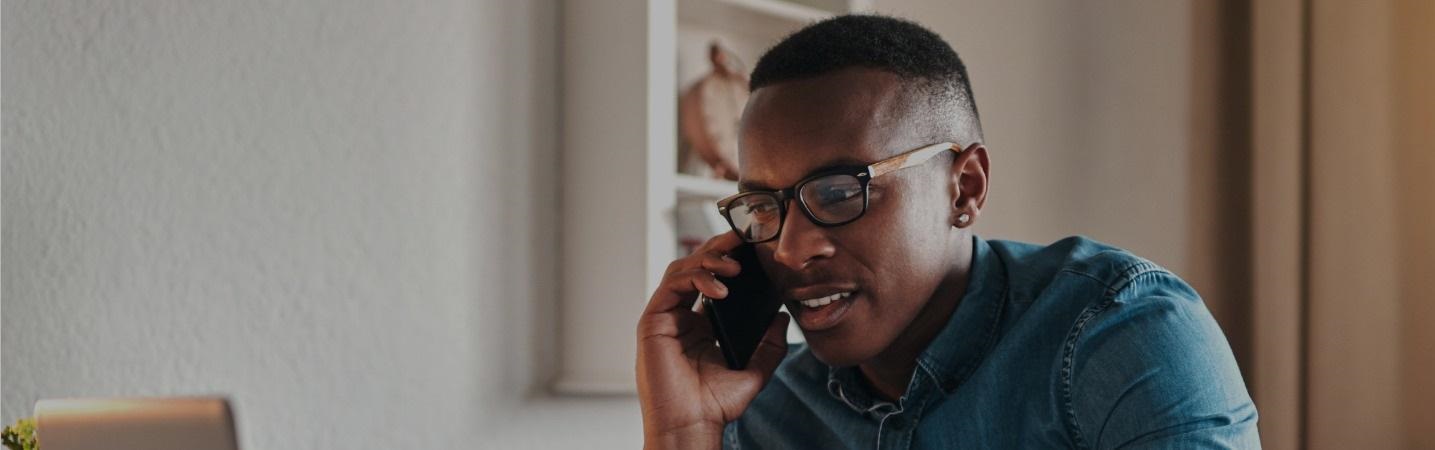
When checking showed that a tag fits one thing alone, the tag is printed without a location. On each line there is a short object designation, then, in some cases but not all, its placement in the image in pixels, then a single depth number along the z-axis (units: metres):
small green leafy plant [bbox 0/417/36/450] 1.29
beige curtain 2.46
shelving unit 2.12
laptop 0.96
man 1.25
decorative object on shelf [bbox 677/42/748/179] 2.27
